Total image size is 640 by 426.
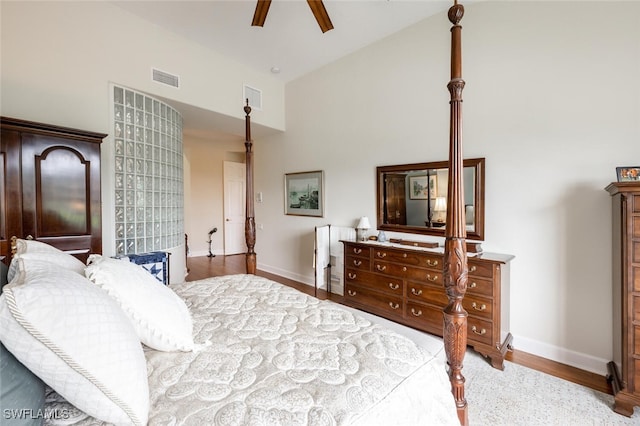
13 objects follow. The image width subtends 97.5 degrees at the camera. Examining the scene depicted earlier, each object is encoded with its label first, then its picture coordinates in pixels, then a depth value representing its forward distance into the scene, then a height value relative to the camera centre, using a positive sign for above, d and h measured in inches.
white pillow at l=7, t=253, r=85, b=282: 35.8 -6.8
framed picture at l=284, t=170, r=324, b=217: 167.3 +10.8
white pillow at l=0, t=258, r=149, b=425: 24.6 -12.5
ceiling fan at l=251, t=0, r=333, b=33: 88.5 +65.8
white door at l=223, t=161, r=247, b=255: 273.4 +4.4
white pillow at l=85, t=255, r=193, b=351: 39.0 -13.7
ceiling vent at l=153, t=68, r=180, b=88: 132.1 +64.6
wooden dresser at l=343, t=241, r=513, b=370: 89.9 -30.4
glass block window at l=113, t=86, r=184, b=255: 122.8 +18.9
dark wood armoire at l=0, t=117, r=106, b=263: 83.6 +8.8
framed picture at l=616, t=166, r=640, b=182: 72.2 +8.9
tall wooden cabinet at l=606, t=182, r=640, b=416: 66.8 -21.9
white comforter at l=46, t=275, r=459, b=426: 30.5 -21.6
